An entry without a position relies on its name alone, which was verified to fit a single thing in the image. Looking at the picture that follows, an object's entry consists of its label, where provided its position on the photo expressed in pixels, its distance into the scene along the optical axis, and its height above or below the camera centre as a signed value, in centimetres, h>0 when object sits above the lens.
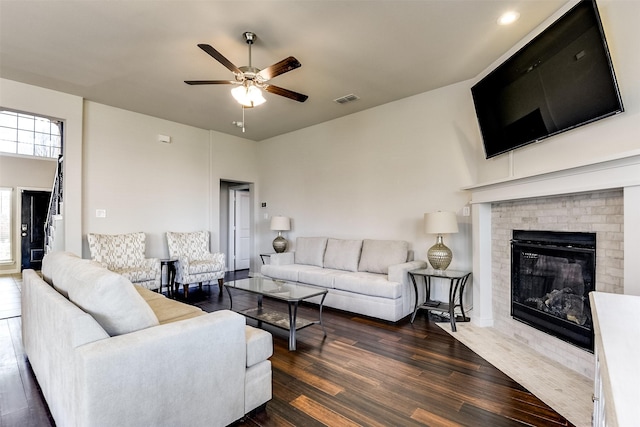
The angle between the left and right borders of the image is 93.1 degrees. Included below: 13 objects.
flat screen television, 205 +106
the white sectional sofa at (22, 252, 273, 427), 126 -68
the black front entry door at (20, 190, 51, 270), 731 -18
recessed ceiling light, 254 +170
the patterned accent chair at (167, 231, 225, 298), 469 -69
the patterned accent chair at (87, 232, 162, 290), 426 -58
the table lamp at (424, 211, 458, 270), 348 -16
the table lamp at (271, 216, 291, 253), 565 -20
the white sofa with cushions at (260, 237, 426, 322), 355 -78
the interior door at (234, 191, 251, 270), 716 -31
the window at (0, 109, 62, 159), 640 +183
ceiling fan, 261 +129
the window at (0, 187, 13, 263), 704 -18
